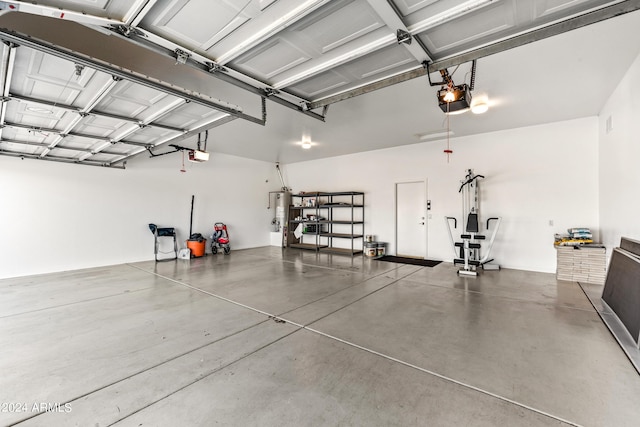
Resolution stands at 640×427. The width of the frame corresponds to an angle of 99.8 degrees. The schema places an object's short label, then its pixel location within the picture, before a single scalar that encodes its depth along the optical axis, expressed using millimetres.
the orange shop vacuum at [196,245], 7410
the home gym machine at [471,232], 5680
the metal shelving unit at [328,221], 8414
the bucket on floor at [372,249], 7531
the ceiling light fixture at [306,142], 6734
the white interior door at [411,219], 7164
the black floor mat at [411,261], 6430
